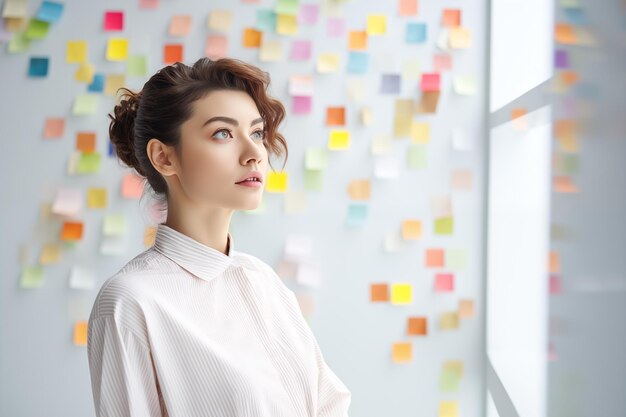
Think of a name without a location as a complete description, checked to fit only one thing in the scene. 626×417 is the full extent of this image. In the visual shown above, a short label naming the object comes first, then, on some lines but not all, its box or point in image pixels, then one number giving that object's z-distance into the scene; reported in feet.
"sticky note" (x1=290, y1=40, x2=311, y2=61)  8.59
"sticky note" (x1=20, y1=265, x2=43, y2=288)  8.63
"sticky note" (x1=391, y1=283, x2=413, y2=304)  8.66
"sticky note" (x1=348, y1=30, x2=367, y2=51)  8.59
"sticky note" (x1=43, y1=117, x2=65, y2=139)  8.62
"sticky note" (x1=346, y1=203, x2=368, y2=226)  8.63
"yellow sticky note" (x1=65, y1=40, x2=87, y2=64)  8.58
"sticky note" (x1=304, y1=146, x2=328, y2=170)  8.57
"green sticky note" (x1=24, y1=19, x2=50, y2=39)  8.56
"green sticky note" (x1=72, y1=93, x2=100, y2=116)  8.55
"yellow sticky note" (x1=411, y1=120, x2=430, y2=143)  8.63
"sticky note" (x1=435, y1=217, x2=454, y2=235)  8.65
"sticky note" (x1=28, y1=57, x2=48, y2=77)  8.55
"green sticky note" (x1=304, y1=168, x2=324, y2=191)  8.62
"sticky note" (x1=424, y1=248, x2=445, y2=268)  8.66
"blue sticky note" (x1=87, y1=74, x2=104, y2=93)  8.59
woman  4.28
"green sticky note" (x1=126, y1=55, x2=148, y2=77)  8.59
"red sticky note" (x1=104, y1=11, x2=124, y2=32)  8.58
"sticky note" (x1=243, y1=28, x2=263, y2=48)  8.60
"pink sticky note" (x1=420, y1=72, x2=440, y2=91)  8.59
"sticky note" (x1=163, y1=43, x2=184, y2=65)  8.57
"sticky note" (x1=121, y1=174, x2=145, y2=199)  8.61
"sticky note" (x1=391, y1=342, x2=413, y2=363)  8.66
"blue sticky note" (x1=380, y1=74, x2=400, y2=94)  8.60
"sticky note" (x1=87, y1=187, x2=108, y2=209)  8.63
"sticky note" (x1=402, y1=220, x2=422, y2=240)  8.63
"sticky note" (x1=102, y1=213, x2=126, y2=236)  8.61
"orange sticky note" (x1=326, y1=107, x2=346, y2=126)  8.59
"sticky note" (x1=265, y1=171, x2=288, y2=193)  8.63
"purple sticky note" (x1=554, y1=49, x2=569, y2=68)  4.92
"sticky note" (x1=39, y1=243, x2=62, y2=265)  8.64
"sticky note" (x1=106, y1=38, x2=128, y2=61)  8.59
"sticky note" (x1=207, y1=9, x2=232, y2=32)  8.55
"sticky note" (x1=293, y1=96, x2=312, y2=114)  8.59
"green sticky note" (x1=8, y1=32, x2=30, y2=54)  8.58
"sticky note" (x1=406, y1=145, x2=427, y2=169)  8.63
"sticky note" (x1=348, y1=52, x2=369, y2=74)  8.59
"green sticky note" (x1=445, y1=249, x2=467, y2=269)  8.66
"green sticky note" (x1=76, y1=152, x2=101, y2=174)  8.61
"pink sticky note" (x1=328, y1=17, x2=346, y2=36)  8.59
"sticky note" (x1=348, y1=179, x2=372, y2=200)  8.63
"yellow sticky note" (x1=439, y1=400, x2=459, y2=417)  8.73
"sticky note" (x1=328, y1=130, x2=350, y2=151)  8.60
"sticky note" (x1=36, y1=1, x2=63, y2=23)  8.52
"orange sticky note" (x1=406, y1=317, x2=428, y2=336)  8.64
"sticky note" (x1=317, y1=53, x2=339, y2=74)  8.58
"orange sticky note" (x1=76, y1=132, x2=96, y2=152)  8.61
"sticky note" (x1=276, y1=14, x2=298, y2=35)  8.56
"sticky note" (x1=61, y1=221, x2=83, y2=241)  8.61
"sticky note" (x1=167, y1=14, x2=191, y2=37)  8.57
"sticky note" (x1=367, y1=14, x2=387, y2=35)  8.60
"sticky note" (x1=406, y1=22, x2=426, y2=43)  8.59
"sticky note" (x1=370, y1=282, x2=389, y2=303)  8.65
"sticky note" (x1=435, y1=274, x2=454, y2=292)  8.66
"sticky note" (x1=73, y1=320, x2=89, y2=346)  8.63
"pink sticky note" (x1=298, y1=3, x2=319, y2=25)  8.59
